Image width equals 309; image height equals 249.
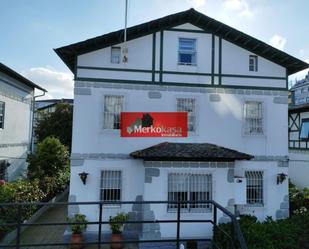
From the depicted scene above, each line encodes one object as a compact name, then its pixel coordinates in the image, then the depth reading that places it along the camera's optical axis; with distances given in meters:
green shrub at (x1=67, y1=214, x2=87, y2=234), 10.97
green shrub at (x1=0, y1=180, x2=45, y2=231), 11.03
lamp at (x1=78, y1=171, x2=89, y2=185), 11.62
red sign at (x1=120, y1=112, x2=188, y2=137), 12.25
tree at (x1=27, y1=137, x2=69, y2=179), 18.23
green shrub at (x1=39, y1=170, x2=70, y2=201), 16.28
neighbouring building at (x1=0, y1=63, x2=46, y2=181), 17.86
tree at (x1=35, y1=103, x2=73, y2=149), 25.70
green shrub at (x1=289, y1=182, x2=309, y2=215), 14.11
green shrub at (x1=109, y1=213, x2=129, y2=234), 11.08
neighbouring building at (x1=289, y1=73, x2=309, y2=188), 19.58
